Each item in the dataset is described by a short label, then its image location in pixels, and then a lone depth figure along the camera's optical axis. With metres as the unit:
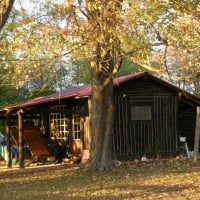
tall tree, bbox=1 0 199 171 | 11.18
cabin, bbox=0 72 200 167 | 21.56
